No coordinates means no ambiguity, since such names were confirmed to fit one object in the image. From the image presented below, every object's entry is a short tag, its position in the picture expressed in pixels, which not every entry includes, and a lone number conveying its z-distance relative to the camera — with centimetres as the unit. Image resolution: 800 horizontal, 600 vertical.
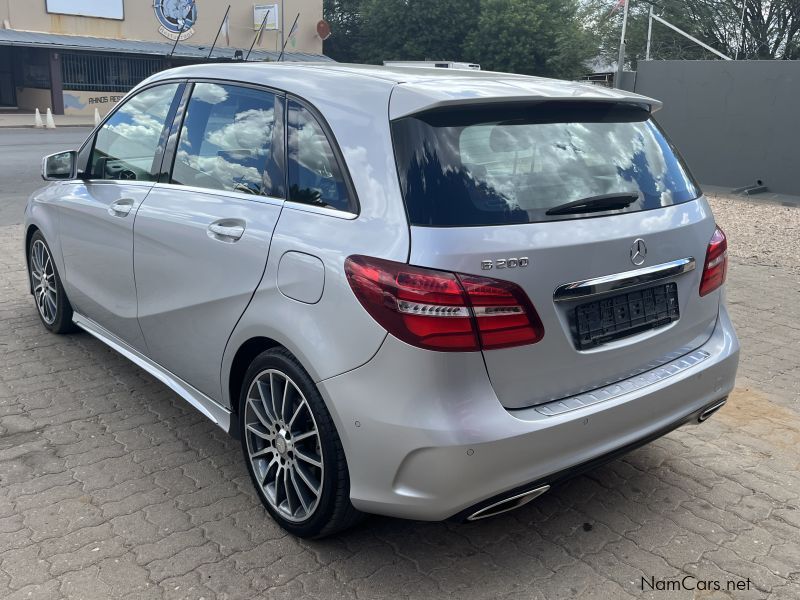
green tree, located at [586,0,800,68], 2858
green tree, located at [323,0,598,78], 4234
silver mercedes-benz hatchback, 243
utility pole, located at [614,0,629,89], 1614
